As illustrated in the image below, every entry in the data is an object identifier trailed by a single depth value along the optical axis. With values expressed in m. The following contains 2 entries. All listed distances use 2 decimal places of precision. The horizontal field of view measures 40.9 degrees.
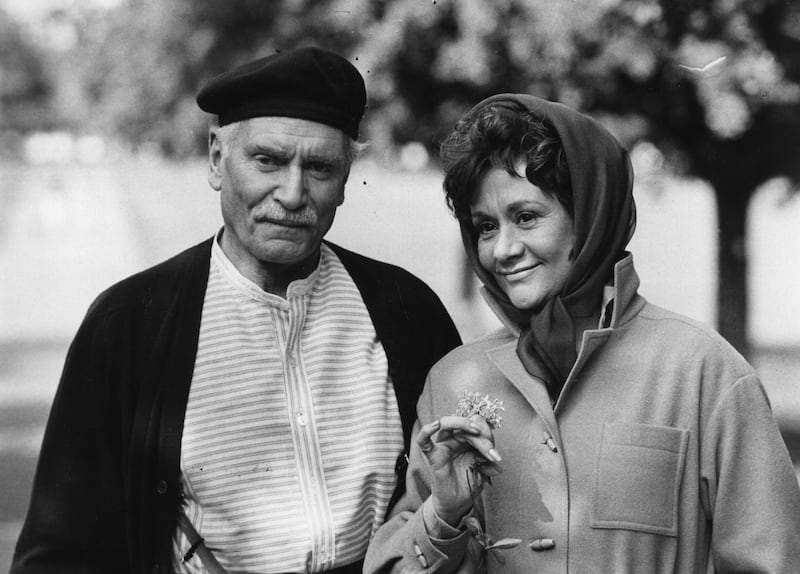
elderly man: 2.53
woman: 2.20
